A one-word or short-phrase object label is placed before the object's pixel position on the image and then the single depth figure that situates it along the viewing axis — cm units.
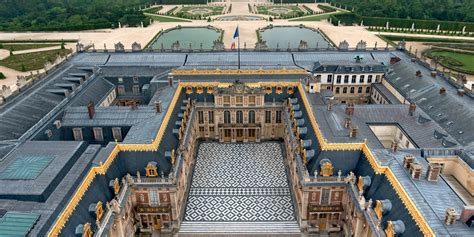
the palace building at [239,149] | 4956
